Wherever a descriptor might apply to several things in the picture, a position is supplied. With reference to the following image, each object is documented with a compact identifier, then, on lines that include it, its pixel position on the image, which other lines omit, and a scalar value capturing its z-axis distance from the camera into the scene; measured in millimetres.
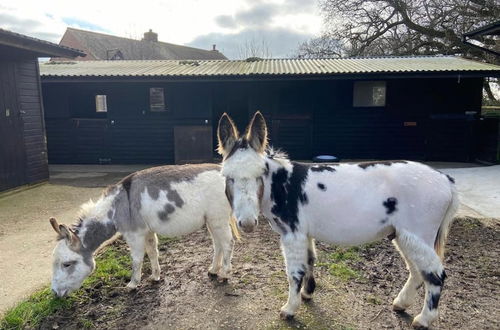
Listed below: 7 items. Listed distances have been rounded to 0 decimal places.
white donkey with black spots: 2828
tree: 20531
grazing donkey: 3549
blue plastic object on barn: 8406
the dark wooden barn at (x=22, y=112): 8312
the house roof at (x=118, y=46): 37844
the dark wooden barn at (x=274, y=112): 11773
